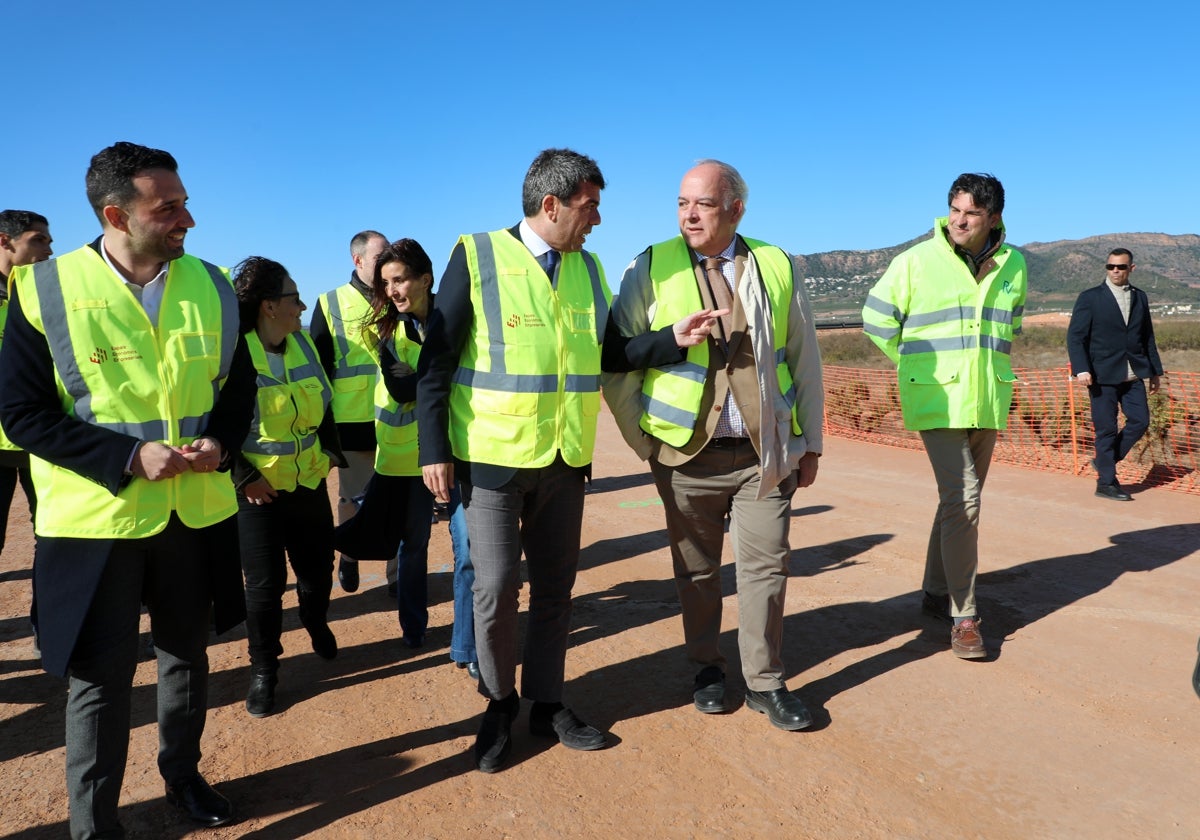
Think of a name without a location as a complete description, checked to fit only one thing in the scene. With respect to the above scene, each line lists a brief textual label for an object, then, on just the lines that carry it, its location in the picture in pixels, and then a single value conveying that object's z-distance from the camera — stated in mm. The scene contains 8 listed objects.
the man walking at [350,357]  4855
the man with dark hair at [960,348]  4242
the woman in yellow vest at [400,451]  4270
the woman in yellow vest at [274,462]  3887
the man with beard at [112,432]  2486
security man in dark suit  7617
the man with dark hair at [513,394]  3150
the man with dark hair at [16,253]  4590
